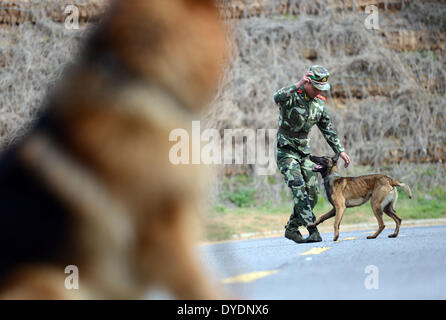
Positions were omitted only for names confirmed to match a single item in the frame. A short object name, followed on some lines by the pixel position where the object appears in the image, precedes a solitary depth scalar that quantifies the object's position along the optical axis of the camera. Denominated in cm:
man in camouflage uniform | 1058
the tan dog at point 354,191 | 1215
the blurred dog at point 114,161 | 430
